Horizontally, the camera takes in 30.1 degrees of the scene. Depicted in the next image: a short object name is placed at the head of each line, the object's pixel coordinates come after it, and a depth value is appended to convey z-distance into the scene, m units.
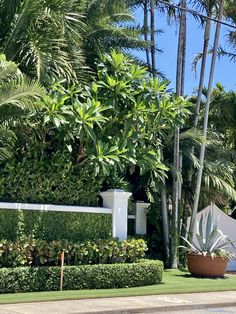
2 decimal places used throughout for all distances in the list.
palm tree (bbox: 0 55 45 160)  10.87
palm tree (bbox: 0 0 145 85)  12.15
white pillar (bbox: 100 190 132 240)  13.51
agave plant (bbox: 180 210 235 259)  15.17
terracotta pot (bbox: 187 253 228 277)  14.99
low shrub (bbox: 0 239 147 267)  11.51
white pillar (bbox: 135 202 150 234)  16.79
